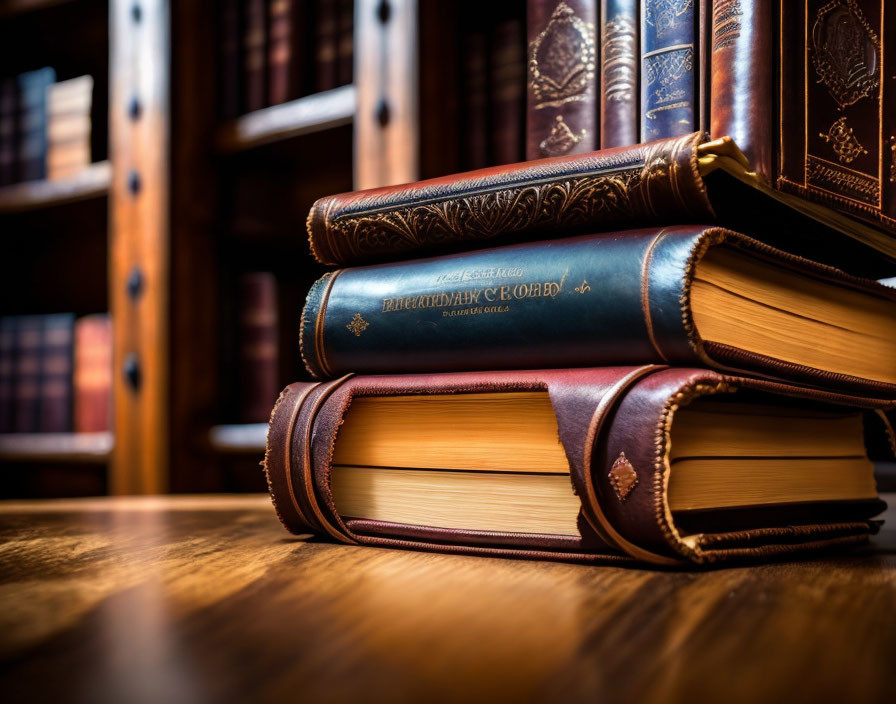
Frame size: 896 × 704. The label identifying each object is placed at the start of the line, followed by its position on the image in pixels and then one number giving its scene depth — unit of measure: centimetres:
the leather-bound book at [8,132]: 181
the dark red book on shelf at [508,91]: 118
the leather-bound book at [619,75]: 80
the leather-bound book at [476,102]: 121
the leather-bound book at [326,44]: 140
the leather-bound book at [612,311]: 55
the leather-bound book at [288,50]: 142
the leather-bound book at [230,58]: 150
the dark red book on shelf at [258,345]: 147
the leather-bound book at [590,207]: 57
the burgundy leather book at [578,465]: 54
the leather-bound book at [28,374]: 172
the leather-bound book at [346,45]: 138
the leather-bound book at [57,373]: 169
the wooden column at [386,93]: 116
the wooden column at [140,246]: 144
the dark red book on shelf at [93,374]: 167
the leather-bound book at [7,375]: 175
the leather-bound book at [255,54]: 146
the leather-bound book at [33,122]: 178
